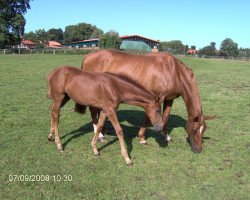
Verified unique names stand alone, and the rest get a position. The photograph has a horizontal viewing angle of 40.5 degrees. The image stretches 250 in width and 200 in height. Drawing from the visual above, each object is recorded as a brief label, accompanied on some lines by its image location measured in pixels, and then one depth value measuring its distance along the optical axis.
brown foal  6.28
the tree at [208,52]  83.44
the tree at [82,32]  127.25
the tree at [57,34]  144.54
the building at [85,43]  103.68
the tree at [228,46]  104.69
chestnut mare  7.03
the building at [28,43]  119.12
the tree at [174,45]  106.69
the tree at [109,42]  64.50
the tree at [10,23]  53.59
